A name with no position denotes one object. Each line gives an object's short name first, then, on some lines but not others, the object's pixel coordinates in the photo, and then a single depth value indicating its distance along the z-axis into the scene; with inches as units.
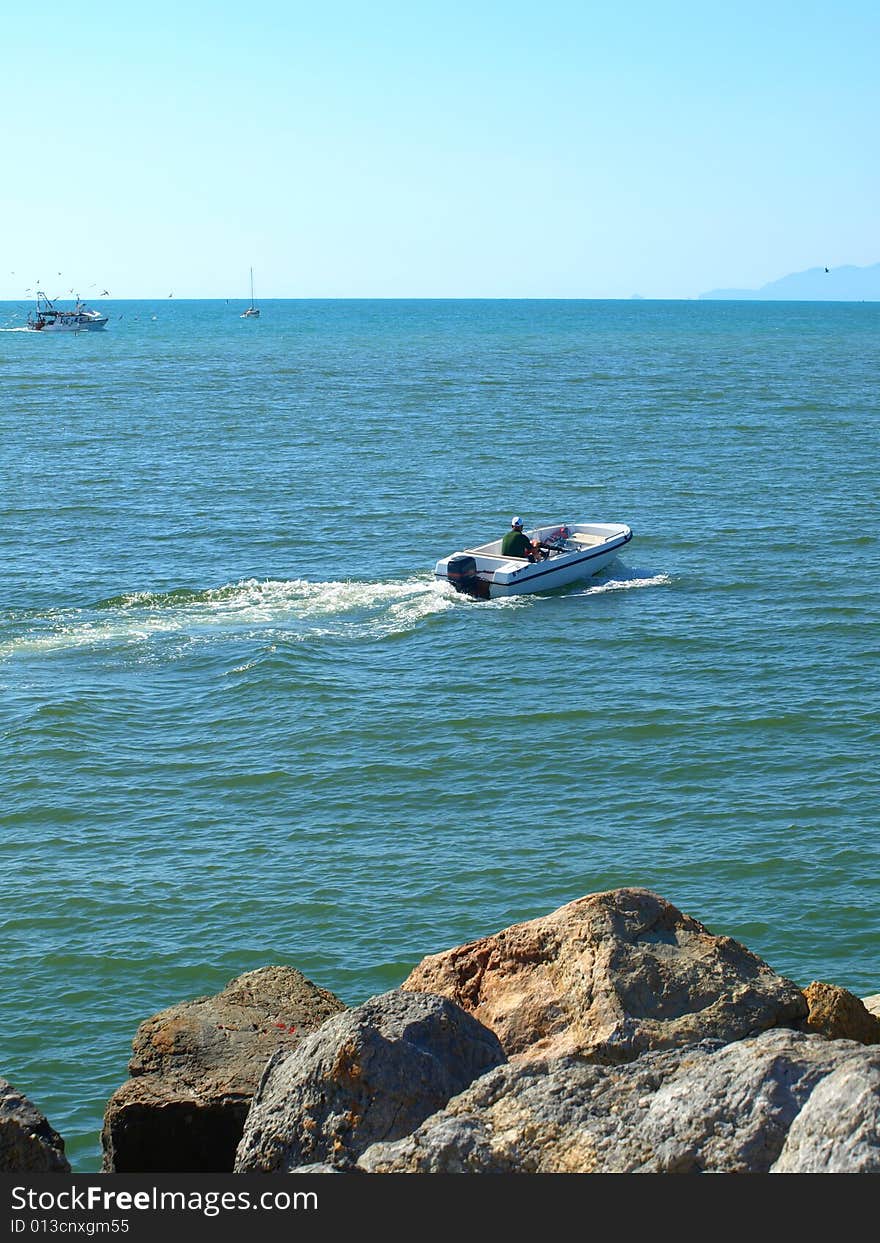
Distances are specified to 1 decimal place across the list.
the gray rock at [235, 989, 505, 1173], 652.1
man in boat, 2785.4
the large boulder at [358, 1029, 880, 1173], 542.6
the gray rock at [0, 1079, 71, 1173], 679.7
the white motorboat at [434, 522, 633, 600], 2704.2
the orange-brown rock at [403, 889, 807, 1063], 716.7
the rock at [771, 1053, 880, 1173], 500.4
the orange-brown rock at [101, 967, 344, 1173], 801.6
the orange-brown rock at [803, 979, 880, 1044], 780.6
